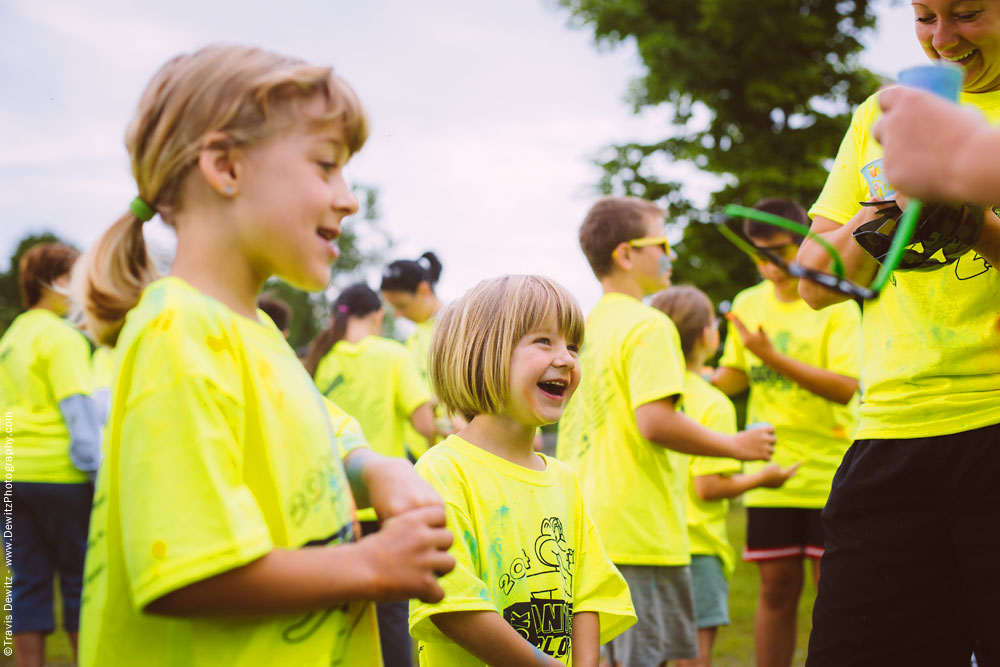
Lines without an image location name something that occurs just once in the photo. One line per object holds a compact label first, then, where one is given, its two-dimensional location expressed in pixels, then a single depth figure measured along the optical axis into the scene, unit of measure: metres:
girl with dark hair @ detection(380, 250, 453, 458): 6.46
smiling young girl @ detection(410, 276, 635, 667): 2.09
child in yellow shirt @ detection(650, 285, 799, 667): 4.18
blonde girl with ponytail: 1.24
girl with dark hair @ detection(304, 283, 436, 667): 5.39
